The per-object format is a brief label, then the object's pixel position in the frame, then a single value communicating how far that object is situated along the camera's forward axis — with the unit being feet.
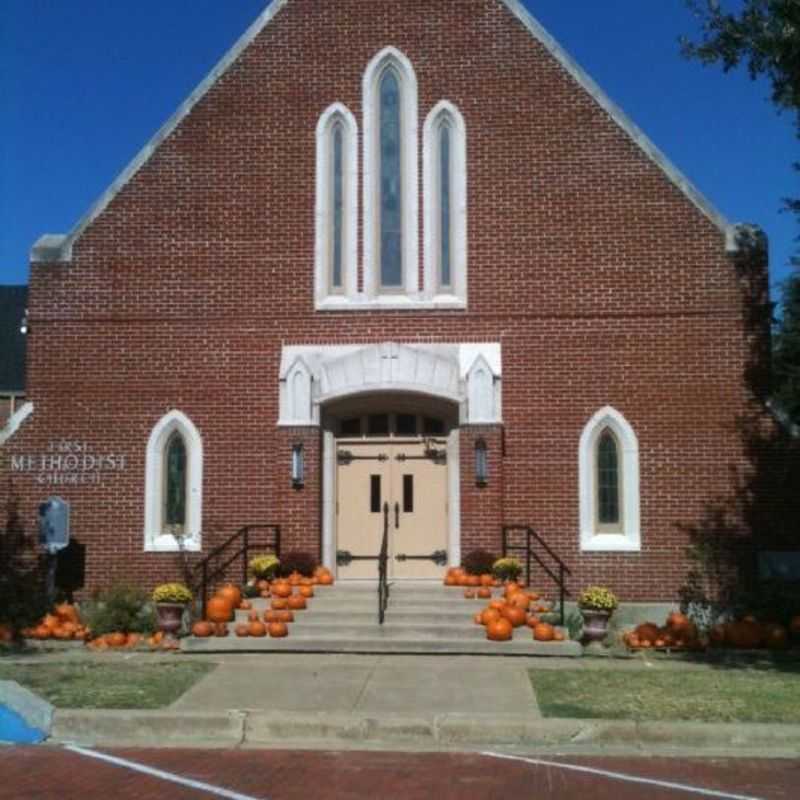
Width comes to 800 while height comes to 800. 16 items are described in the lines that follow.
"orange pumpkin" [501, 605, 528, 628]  46.88
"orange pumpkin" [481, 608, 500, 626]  46.70
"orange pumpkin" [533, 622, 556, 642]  46.14
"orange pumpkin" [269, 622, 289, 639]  46.57
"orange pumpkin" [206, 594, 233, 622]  47.67
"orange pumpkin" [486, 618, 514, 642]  45.88
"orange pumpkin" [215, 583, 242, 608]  48.80
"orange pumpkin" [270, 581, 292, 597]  50.02
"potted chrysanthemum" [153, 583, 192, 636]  48.19
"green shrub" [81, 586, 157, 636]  50.67
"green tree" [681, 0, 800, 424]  41.27
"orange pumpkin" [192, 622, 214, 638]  46.93
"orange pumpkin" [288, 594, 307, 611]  49.21
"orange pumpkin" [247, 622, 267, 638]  46.83
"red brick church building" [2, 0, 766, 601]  54.49
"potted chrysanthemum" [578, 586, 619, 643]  47.14
